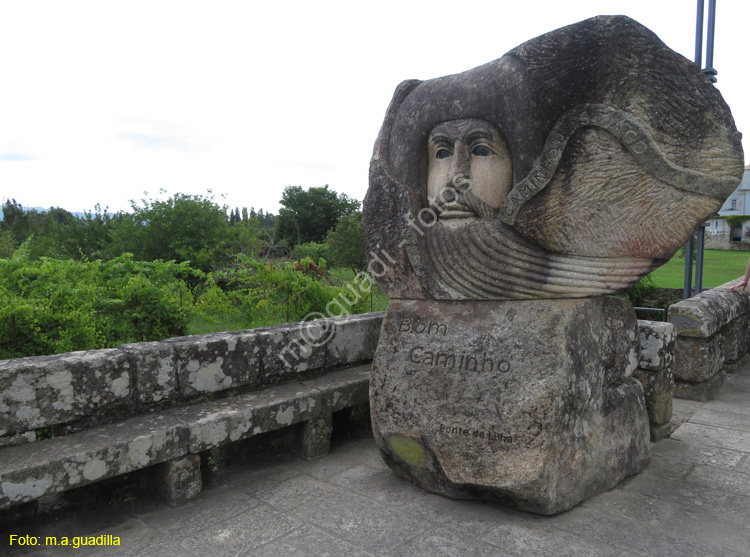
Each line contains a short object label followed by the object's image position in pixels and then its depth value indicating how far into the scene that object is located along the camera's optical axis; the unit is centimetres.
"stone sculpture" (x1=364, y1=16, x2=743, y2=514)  272
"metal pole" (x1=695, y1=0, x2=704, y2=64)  575
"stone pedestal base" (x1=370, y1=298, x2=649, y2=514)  269
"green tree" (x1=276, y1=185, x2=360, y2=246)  3625
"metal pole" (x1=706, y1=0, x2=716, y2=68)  575
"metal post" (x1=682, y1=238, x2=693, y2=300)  606
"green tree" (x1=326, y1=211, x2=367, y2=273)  1970
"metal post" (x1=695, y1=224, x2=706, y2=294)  607
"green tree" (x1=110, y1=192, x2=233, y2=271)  1584
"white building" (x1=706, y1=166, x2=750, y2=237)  3244
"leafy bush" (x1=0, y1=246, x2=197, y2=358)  349
